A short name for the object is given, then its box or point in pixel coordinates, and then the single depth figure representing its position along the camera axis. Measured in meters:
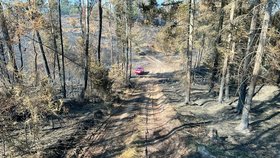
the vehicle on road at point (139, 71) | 30.76
